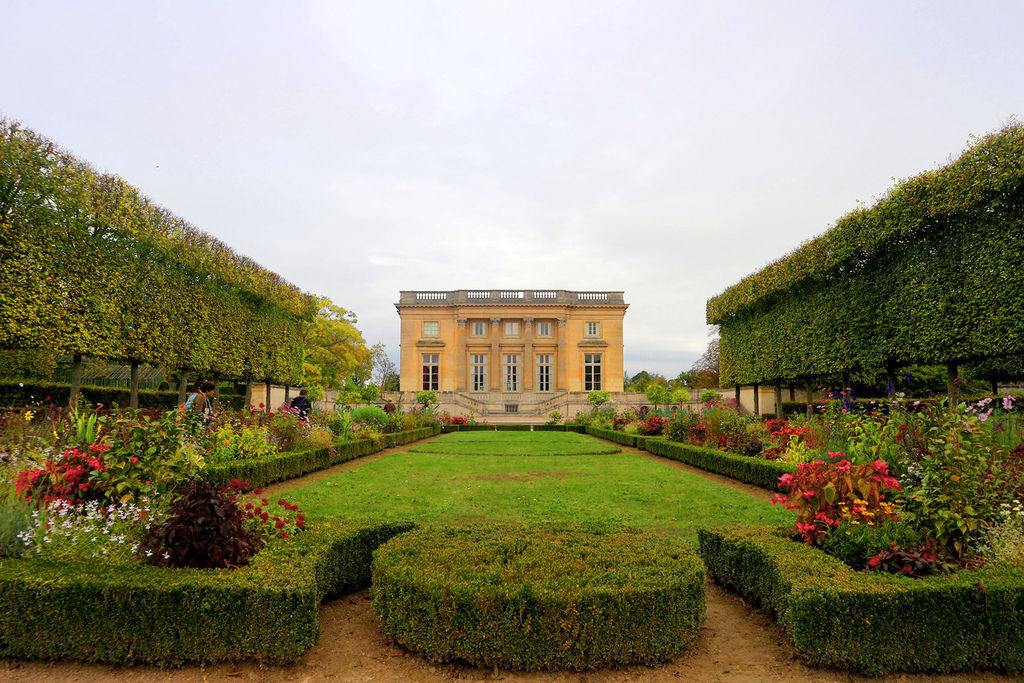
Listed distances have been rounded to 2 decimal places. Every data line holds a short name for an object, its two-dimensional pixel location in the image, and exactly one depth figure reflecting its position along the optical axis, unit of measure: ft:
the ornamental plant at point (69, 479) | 17.34
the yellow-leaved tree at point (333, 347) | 128.88
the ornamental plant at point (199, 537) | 12.44
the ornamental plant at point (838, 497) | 14.20
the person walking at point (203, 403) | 31.36
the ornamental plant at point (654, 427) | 60.34
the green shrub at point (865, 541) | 13.02
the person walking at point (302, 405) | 47.60
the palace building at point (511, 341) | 150.82
